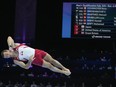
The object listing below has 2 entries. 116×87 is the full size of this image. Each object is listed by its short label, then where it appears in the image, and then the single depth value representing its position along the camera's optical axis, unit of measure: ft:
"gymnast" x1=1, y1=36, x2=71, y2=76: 31.65
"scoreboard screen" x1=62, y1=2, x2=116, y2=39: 44.04
